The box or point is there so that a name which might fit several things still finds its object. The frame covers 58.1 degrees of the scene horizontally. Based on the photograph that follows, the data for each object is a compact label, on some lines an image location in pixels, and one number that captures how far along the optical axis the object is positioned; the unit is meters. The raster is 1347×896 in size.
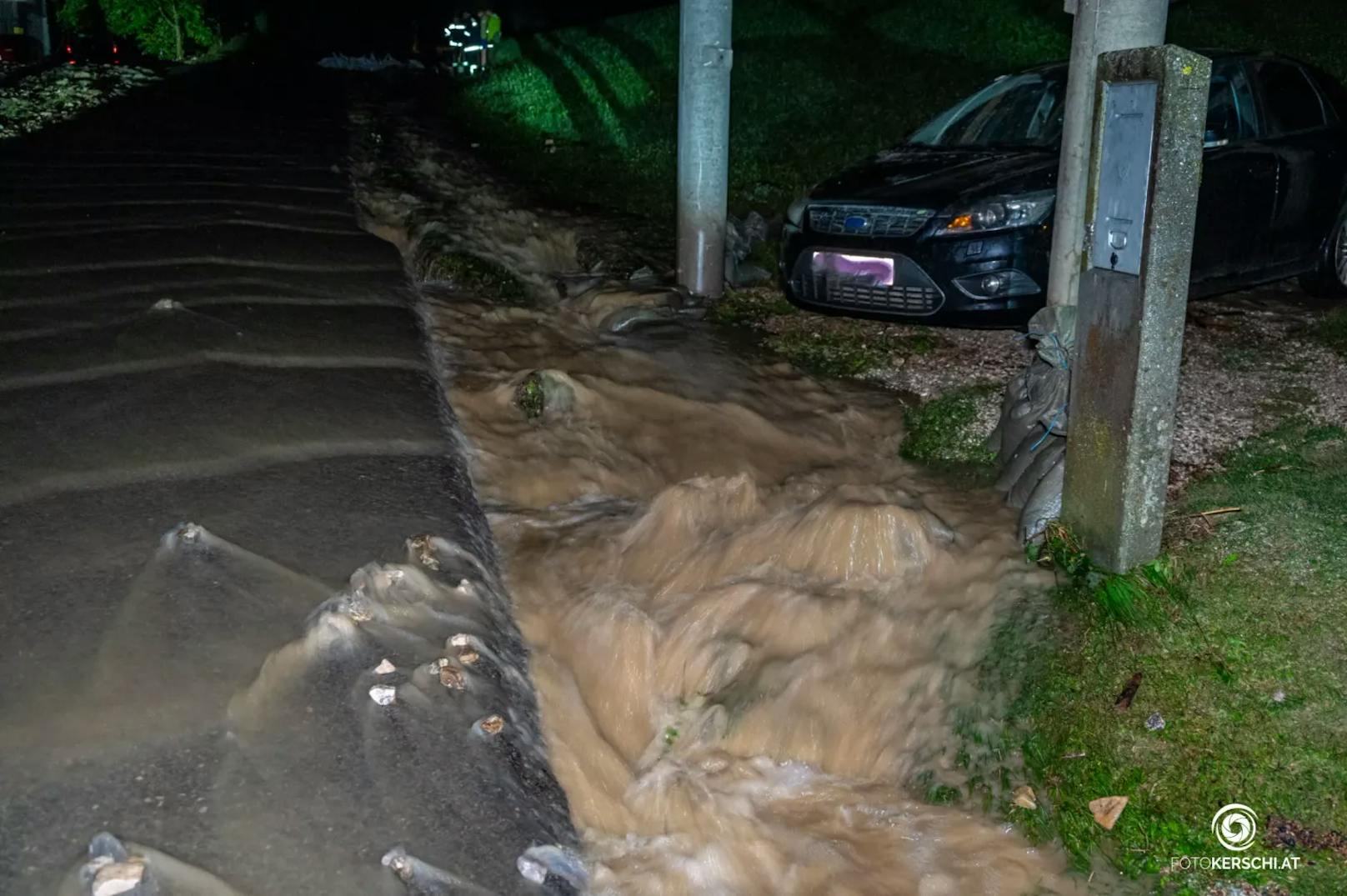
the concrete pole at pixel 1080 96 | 5.56
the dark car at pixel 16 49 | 21.39
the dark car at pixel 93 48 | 26.06
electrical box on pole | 3.98
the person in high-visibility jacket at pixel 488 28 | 24.19
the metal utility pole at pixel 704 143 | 8.33
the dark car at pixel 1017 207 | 6.85
